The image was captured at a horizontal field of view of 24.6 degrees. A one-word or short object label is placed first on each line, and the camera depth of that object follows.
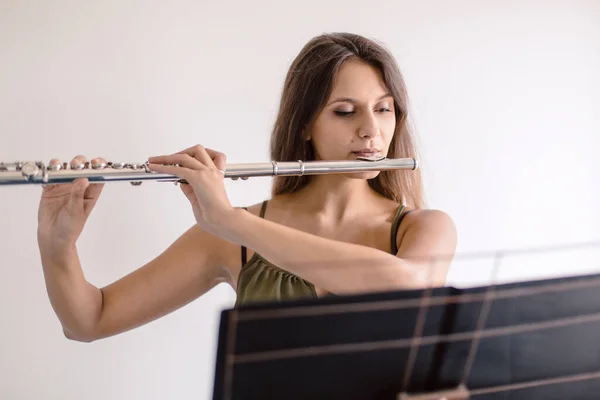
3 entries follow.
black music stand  1.35
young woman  1.66
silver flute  1.67
